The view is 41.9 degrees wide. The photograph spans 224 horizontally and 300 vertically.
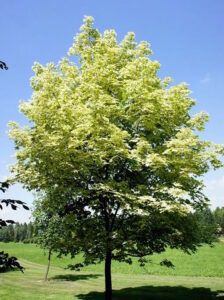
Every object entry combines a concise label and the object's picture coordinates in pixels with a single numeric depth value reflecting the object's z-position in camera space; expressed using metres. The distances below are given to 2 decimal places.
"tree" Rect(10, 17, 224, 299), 13.68
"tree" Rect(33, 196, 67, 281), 25.73
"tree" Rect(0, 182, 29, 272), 5.00
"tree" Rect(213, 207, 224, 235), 165.38
